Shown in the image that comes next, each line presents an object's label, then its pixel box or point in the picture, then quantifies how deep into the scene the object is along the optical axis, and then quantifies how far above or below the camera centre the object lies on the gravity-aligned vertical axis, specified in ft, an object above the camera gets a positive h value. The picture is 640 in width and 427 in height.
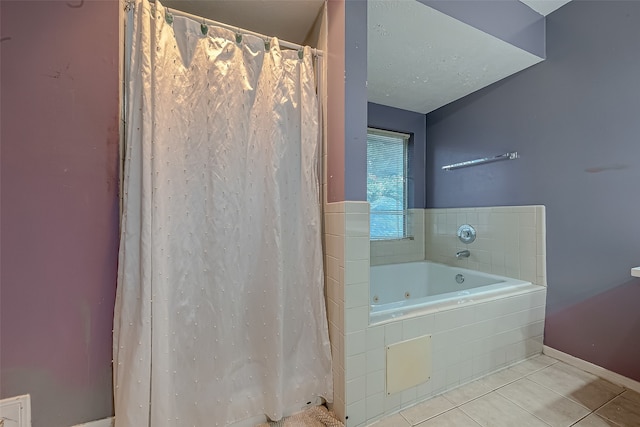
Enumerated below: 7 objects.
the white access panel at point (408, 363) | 4.09 -2.45
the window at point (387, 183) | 8.49 +1.08
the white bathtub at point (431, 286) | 4.65 -1.76
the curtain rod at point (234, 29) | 3.61 +2.83
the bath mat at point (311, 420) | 3.84 -3.17
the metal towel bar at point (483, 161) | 6.53 +1.51
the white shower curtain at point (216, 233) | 3.22 -0.28
